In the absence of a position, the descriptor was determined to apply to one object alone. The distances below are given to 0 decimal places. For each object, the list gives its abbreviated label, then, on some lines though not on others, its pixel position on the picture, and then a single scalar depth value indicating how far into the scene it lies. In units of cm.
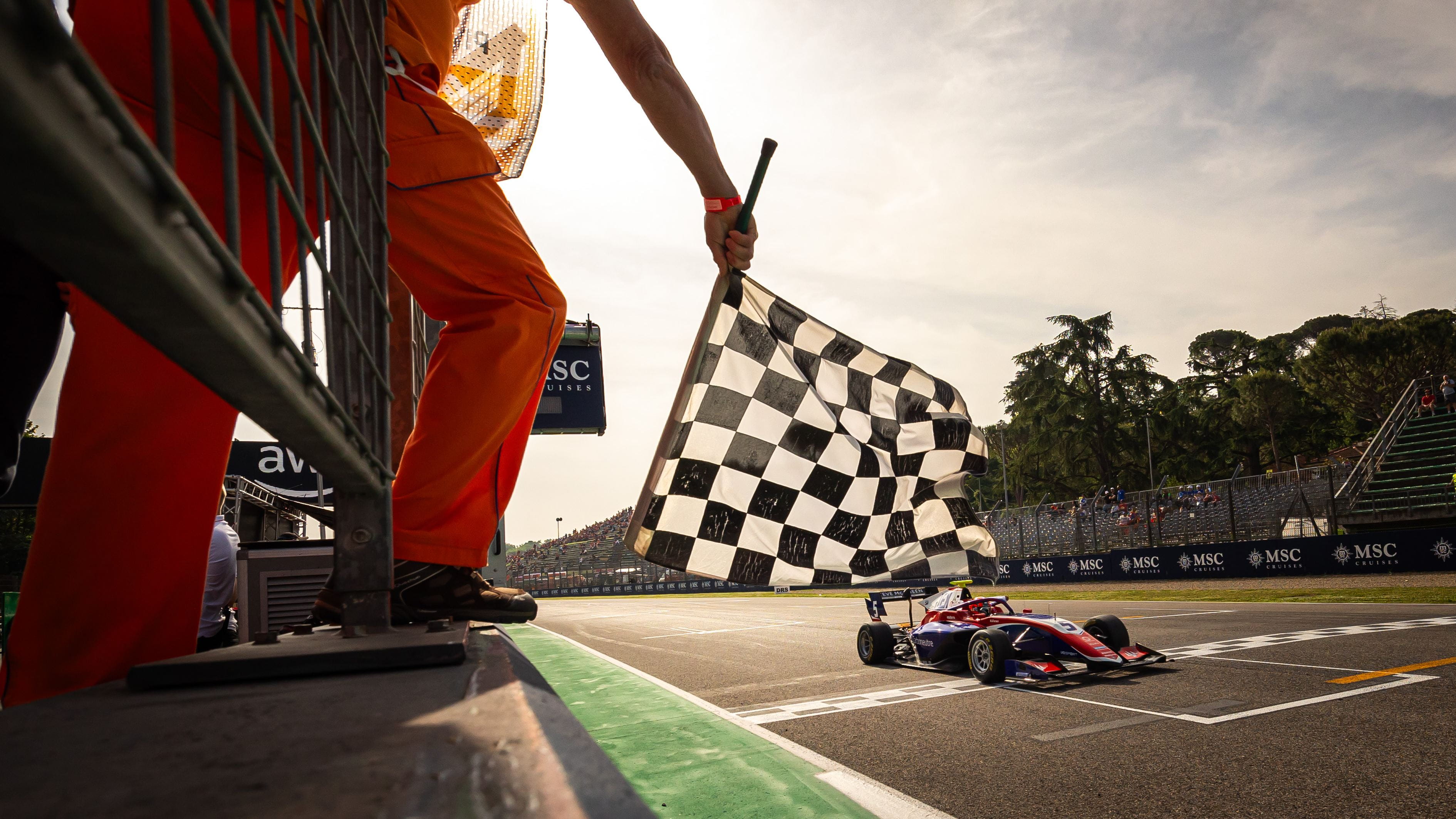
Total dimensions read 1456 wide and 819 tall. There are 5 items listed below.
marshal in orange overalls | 89
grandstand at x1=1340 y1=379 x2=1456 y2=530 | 1766
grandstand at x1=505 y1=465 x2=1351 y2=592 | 1817
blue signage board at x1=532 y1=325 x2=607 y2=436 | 1370
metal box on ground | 341
